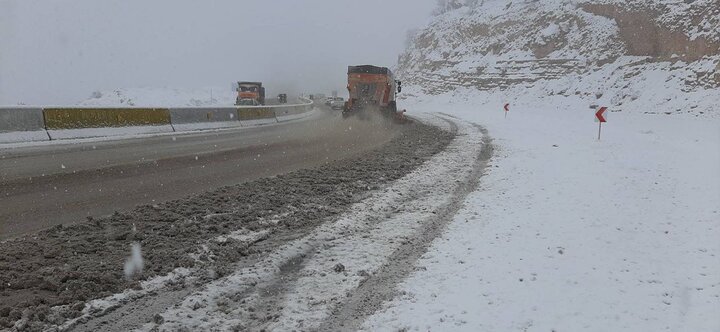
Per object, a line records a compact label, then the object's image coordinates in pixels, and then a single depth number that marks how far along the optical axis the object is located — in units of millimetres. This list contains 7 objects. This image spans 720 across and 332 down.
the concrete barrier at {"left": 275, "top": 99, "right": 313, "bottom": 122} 28839
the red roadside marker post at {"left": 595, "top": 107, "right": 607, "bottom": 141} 16042
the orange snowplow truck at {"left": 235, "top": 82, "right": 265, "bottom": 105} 42594
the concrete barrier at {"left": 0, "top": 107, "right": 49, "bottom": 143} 12180
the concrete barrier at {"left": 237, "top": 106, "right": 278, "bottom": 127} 22891
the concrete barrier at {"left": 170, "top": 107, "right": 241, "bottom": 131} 18281
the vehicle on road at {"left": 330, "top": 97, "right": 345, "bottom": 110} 50750
